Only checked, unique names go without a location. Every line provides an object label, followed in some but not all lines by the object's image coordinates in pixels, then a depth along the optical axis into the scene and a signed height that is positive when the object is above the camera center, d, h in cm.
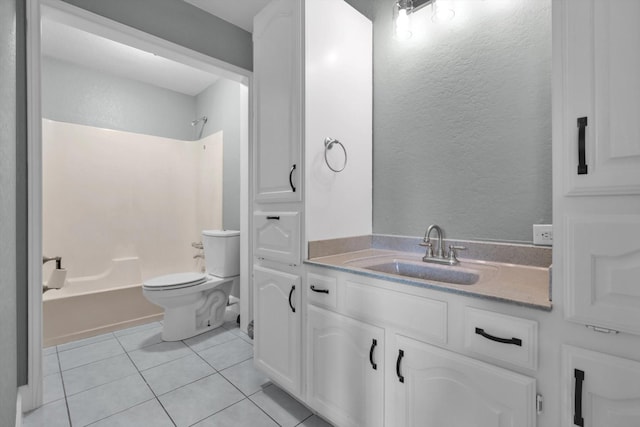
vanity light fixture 152 +110
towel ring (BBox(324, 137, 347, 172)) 152 +37
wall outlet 118 -10
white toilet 229 -66
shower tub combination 269 -3
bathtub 241 -87
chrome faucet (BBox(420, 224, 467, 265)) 142 -20
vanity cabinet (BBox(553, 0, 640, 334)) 66 +13
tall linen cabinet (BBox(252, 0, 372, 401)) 145 +34
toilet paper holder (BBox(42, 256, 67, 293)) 240 -56
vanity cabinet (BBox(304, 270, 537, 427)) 83 -55
